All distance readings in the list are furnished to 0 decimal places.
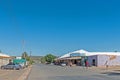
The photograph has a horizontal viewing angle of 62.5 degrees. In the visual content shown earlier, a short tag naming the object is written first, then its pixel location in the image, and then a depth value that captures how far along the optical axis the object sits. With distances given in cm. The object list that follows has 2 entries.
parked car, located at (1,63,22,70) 1959
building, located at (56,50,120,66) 2941
